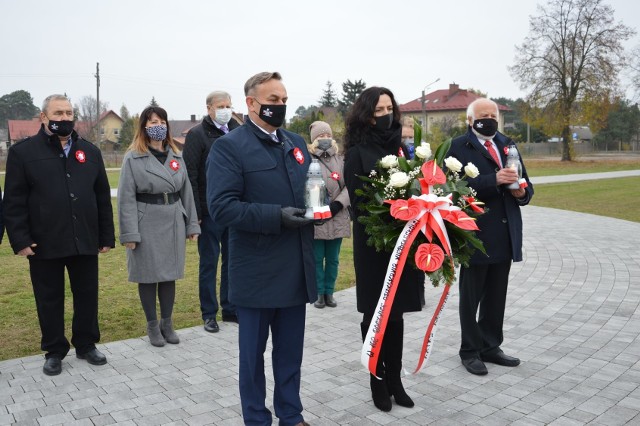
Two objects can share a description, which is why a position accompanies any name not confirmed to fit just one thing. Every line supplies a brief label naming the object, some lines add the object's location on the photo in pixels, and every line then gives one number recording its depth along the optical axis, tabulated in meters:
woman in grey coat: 5.40
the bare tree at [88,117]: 57.79
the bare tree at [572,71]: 44.75
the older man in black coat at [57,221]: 4.79
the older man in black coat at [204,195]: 6.02
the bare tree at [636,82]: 41.28
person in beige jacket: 6.79
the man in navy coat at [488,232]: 4.85
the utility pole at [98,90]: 44.50
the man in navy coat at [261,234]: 3.48
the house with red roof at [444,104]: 76.44
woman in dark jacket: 4.14
